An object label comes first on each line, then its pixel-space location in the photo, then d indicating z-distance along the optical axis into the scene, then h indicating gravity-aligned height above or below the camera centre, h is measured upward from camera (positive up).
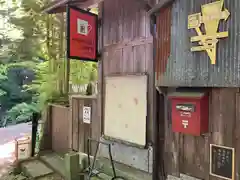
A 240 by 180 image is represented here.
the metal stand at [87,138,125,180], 4.81 -1.87
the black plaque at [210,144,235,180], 3.26 -1.11
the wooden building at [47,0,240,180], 3.20 +0.09
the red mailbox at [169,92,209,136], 3.41 -0.43
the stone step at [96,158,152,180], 4.50 -1.79
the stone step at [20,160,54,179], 6.69 -2.57
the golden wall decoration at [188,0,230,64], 3.12 +0.81
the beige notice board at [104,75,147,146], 4.59 -0.51
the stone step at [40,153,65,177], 6.79 -2.45
